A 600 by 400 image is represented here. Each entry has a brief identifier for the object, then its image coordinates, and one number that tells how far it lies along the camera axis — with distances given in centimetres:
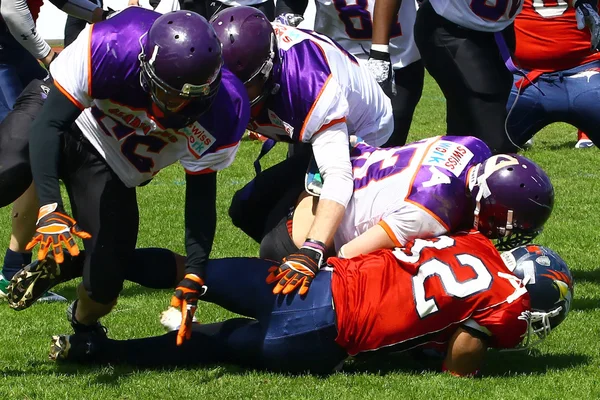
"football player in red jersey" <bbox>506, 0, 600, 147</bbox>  1134
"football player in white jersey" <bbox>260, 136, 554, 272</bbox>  815
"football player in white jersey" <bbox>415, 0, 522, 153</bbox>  996
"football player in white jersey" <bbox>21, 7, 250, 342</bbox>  740
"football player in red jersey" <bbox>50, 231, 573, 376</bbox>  757
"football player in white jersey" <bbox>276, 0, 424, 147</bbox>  1248
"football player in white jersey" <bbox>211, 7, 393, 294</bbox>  838
